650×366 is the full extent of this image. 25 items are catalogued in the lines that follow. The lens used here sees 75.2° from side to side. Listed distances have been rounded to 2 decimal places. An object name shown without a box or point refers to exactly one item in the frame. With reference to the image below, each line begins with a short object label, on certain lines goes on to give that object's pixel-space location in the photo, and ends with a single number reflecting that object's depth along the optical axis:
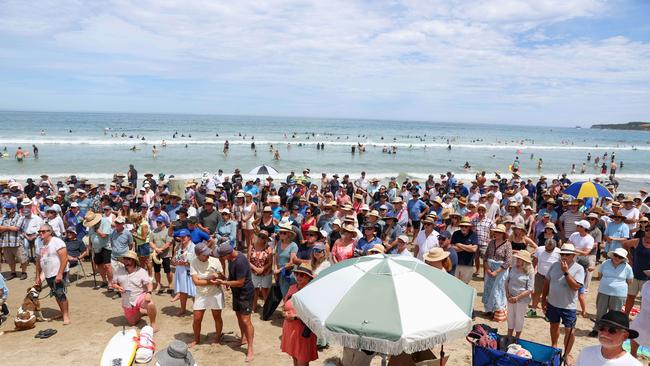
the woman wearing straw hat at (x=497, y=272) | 6.79
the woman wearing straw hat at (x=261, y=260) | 6.68
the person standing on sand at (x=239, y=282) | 5.76
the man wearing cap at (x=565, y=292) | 5.72
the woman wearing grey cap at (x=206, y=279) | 6.05
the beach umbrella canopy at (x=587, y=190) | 10.47
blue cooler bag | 4.38
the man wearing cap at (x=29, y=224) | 8.60
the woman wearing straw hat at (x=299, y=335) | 4.83
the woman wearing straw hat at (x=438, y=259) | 6.43
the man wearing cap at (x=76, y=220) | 9.44
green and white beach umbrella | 3.43
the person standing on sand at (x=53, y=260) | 6.70
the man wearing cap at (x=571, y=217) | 9.84
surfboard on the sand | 3.67
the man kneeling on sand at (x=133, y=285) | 6.49
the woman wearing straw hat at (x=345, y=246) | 6.91
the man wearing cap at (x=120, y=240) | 7.85
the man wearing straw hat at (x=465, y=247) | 7.36
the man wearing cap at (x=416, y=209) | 11.38
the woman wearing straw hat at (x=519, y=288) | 6.02
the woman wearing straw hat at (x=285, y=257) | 6.91
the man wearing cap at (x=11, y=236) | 8.60
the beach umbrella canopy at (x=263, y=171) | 15.05
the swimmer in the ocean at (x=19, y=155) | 31.44
